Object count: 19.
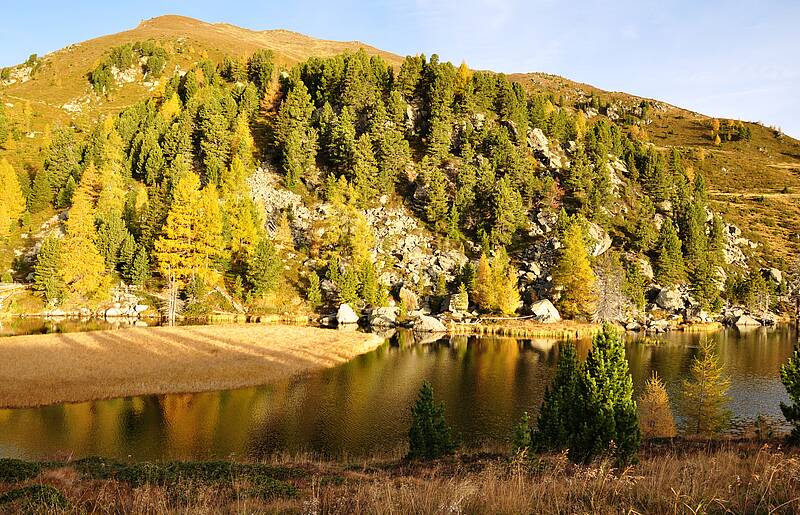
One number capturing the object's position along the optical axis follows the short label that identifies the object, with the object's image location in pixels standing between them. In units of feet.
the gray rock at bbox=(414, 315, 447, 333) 253.03
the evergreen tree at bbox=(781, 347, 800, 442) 72.80
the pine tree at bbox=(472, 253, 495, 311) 273.13
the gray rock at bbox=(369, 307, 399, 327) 260.62
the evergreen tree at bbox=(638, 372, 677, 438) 101.30
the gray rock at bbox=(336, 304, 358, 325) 254.63
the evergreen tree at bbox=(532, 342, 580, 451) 71.26
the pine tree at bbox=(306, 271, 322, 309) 269.64
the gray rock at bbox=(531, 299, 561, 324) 268.00
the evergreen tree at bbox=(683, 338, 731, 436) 103.61
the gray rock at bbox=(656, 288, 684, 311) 295.89
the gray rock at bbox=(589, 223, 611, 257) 318.45
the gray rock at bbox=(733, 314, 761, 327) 294.87
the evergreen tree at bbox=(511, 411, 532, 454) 68.44
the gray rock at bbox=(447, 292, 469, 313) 275.18
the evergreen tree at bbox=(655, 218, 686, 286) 309.22
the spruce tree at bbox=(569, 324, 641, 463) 64.59
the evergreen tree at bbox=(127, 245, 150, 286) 258.16
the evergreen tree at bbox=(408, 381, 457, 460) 73.51
